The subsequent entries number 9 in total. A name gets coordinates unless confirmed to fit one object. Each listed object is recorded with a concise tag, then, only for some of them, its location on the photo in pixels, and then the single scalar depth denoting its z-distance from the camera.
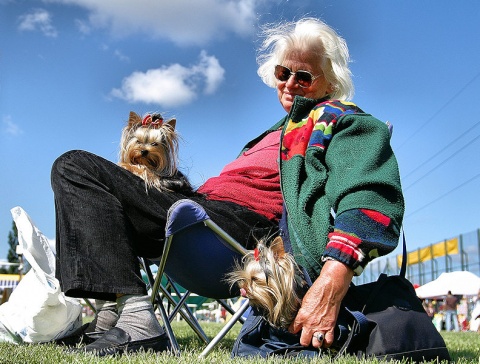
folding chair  2.18
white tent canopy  20.22
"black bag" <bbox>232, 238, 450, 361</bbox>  1.95
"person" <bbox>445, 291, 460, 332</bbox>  17.78
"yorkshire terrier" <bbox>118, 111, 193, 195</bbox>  2.85
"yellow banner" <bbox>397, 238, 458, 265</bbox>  24.28
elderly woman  1.91
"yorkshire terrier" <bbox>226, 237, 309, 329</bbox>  1.94
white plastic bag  2.92
